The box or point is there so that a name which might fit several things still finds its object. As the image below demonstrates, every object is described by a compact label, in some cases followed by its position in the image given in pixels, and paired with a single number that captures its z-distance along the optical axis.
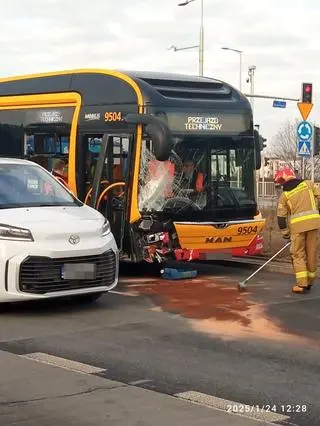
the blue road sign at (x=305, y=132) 16.64
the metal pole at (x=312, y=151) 16.03
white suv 8.23
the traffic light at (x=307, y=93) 22.28
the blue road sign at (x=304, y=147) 16.73
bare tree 47.72
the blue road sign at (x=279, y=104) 36.75
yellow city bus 11.07
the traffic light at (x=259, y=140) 12.20
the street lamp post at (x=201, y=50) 33.56
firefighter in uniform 10.26
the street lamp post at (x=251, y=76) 43.84
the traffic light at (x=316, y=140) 16.62
